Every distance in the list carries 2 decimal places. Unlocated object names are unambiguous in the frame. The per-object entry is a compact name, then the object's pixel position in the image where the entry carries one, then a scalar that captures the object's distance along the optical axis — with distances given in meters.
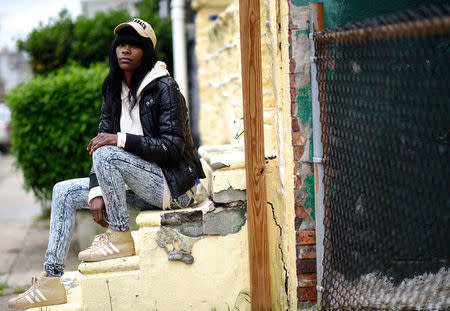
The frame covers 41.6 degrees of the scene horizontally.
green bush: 6.38
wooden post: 3.21
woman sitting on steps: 3.39
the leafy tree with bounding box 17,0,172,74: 9.06
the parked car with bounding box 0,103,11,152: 18.28
